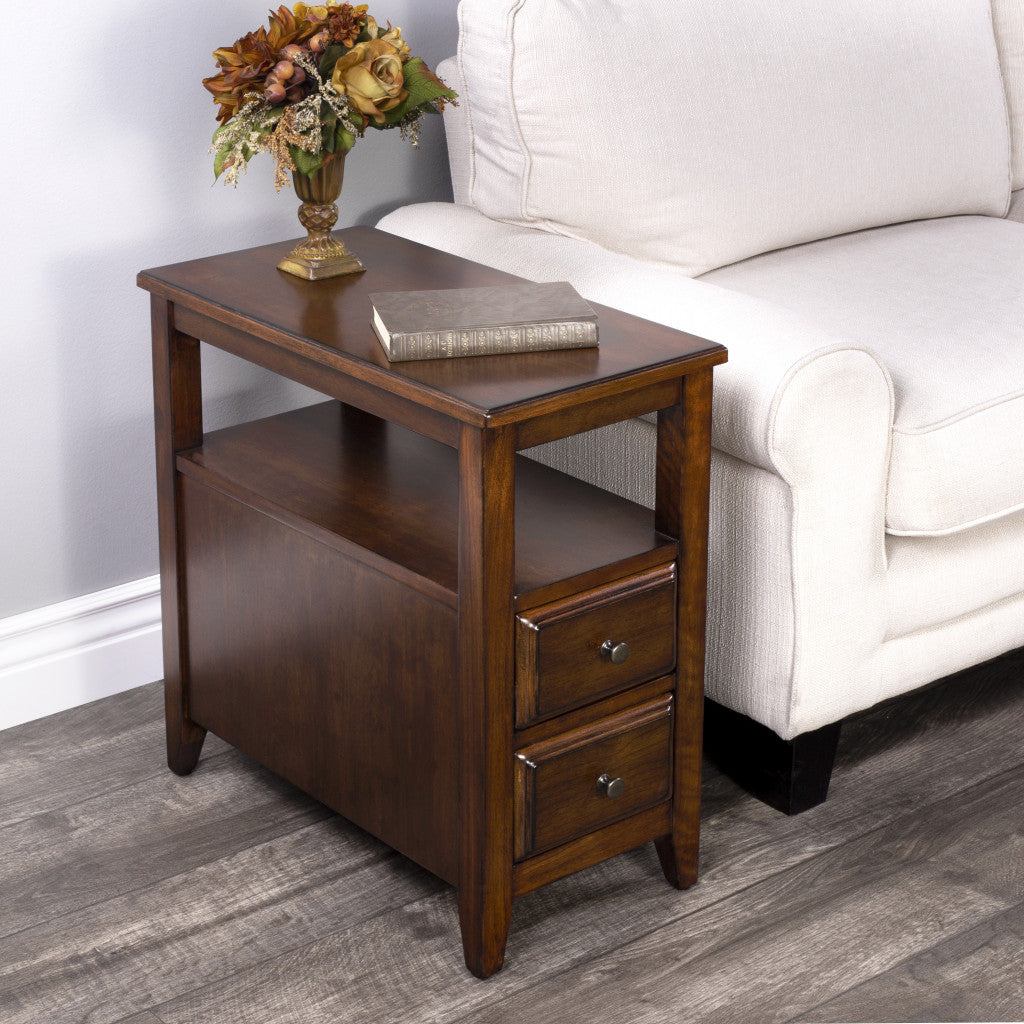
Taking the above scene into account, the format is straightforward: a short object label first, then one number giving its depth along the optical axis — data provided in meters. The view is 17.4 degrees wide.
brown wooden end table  3.31
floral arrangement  3.50
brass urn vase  3.59
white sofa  3.52
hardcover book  3.32
